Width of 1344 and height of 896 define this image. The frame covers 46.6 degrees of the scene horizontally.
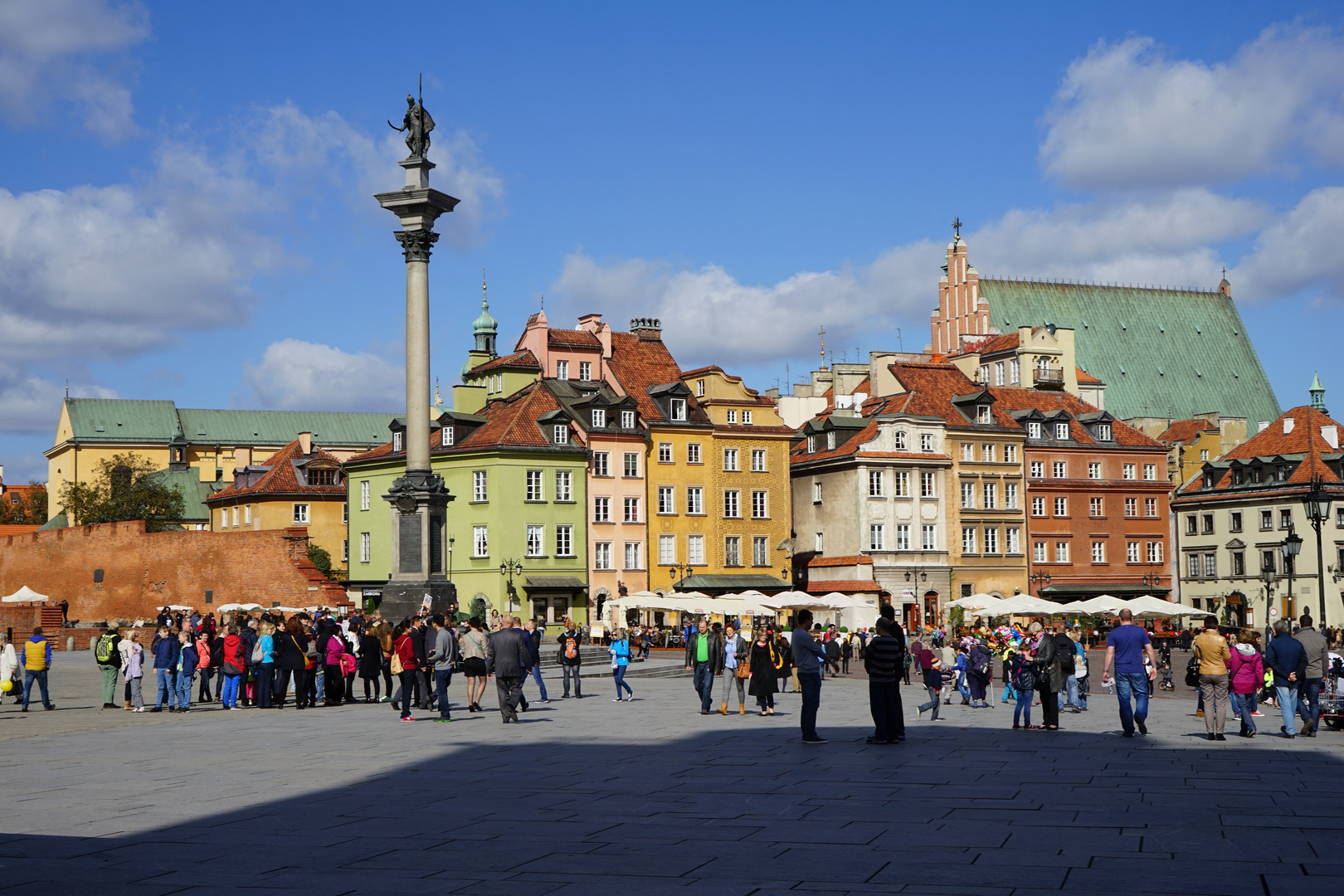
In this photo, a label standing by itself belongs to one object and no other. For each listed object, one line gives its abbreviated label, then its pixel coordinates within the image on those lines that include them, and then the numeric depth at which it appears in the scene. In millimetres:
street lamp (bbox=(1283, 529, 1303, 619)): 43406
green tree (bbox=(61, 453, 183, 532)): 116188
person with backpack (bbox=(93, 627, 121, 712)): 30188
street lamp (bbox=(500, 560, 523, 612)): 72938
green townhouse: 74188
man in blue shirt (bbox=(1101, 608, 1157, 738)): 21812
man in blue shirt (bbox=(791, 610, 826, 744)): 21578
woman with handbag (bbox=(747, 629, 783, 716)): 27656
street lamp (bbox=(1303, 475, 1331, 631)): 46469
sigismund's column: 40538
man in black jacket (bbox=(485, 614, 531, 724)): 25016
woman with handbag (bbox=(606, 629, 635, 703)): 32188
